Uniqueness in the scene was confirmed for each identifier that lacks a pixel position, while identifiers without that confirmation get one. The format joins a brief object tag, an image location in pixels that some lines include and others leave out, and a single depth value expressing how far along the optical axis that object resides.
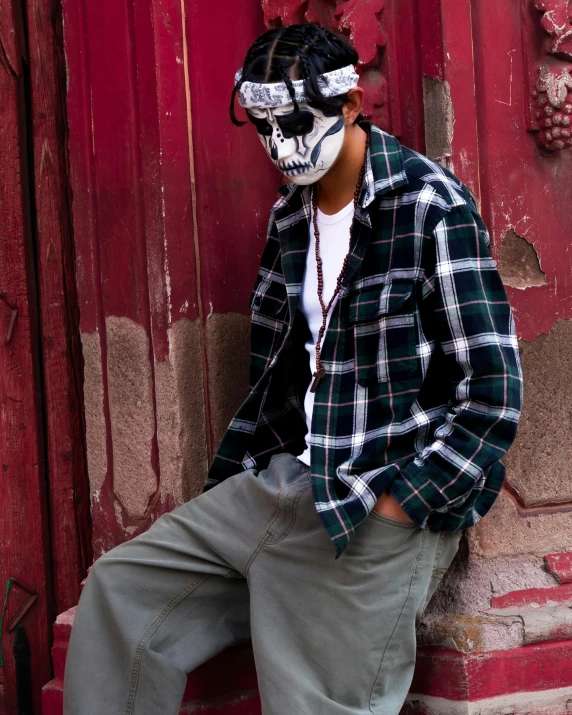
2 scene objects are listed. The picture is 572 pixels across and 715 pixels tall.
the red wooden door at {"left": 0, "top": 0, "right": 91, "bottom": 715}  4.36
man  3.60
